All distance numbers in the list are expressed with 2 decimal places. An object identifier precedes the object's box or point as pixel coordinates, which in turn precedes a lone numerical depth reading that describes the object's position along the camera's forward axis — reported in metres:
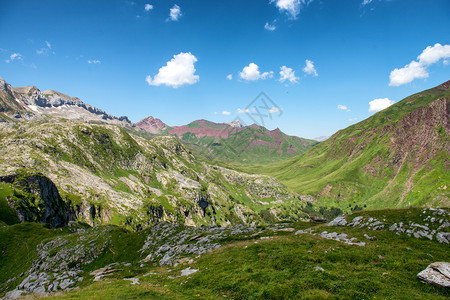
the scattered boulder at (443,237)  28.19
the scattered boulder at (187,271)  29.45
